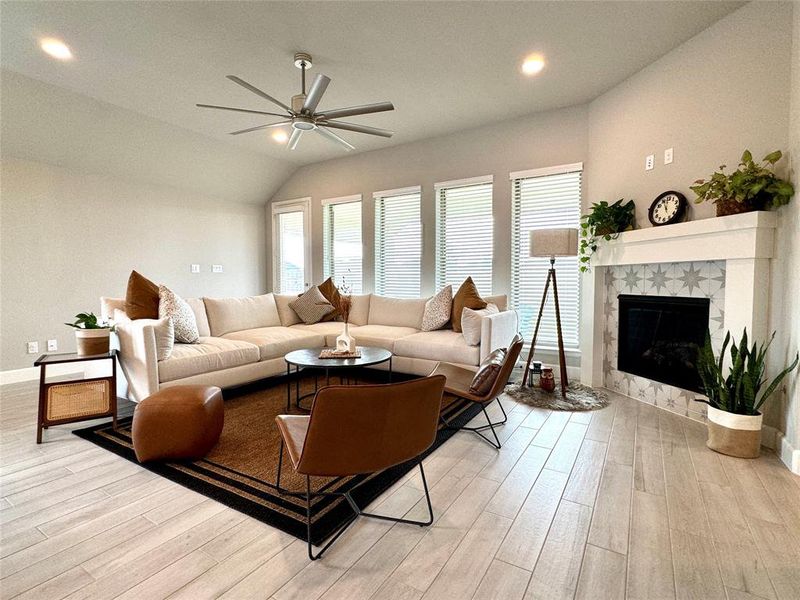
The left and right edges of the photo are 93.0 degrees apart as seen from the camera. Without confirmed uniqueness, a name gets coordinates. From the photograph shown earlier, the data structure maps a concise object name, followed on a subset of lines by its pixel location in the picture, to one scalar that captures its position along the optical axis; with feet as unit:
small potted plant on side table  9.37
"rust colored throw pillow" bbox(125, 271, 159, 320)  11.01
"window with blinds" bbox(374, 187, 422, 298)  17.40
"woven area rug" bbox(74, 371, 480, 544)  5.96
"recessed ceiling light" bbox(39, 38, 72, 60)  9.71
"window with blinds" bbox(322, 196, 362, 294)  19.21
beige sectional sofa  9.99
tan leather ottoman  7.41
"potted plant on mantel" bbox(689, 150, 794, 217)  7.85
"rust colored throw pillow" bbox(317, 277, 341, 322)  16.65
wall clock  10.09
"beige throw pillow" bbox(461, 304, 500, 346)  11.87
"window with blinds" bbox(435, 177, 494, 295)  15.65
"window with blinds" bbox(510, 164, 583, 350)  13.97
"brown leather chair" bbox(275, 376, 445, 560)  4.64
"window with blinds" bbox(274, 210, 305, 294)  21.42
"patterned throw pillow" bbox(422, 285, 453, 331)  14.24
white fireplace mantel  8.25
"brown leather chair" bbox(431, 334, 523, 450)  8.13
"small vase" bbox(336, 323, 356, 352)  10.75
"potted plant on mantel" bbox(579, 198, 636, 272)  11.51
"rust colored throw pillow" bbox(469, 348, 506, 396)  8.39
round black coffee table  9.75
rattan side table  8.73
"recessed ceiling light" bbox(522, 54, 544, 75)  10.52
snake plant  7.77
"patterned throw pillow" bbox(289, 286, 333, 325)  16.10
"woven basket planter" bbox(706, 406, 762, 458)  7.75
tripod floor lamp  11.85
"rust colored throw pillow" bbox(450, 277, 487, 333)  13.55
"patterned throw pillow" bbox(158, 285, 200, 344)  11.24
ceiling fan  8.83
